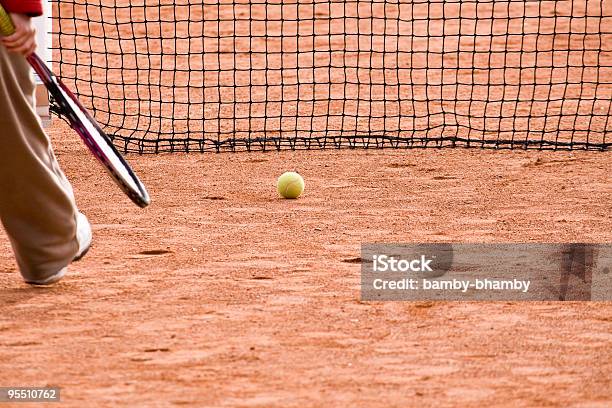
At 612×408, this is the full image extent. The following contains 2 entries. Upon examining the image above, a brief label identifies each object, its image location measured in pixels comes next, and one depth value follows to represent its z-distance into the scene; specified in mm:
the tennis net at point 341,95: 16328
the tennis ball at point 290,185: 12773
